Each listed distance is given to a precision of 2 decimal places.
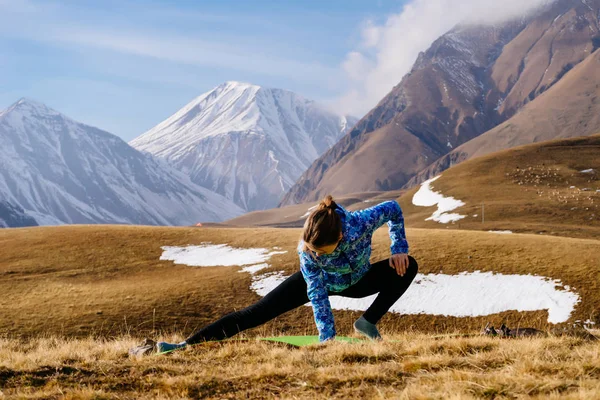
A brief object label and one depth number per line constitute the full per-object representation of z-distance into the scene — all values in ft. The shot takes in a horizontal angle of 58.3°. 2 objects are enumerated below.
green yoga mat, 29.45
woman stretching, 27.06
